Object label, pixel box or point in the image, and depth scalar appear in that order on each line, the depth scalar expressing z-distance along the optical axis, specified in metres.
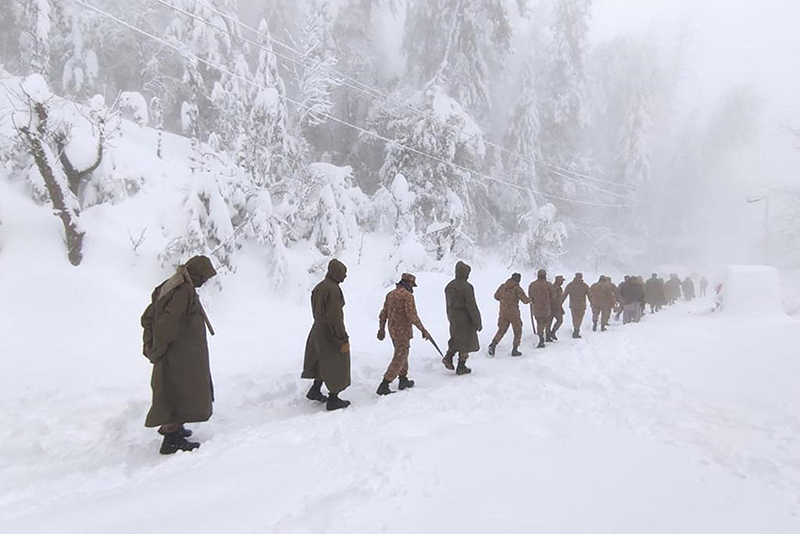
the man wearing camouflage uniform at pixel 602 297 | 12.25
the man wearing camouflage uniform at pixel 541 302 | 9.66
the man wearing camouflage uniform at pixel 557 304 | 10.27
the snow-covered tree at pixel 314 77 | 14.70
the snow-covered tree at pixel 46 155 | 7.14
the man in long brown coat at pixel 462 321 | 7.01
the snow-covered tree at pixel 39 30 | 10.69
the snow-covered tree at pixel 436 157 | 15.87
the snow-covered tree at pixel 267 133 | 12.58
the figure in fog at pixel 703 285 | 29.14
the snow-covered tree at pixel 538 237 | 19.58
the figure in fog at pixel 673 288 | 21.99
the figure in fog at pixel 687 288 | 24.98
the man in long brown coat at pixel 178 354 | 3.95
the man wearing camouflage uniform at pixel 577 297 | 11.06
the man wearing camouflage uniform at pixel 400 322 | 5.93
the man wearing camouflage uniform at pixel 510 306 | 8.38
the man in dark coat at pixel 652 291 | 17.12
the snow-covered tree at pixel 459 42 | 19.53
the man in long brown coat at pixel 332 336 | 5.14
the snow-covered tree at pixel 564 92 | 25.67
